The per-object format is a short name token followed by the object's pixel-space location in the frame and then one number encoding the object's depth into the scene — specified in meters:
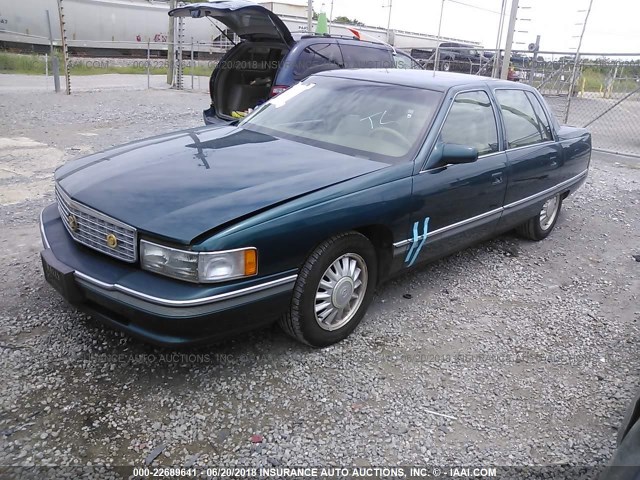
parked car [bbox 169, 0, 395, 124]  7.41
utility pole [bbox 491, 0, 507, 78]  24.68
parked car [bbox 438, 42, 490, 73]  21.10
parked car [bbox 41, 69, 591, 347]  2.64
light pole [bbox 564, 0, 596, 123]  11.17
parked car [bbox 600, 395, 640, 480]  1.66
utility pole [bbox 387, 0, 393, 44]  31.90
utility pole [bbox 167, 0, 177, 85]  17.81
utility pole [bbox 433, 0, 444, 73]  35.66
